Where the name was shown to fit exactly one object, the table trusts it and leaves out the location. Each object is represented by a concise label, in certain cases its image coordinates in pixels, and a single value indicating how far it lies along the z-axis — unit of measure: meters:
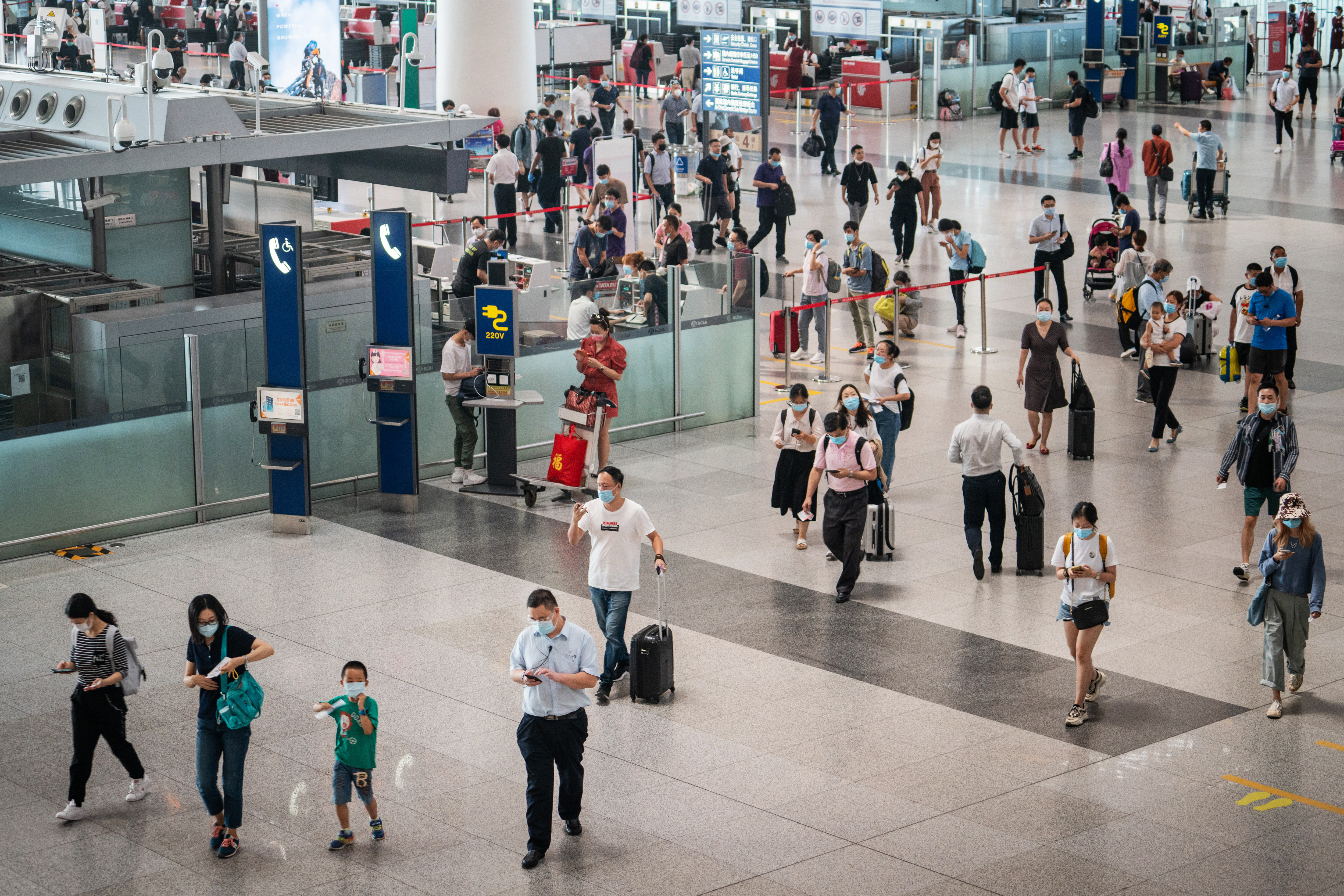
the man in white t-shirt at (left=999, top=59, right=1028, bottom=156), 36.69
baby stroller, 23.38
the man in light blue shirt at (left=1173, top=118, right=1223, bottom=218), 30.31
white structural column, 37.66
